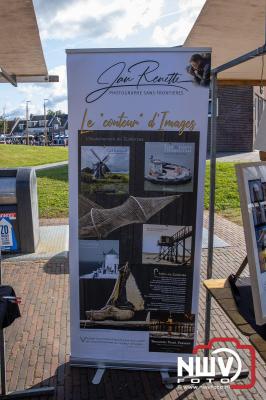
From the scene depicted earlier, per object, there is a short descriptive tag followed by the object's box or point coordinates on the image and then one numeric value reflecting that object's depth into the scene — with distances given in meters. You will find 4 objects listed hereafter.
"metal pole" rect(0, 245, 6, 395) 3.18
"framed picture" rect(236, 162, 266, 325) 2.03
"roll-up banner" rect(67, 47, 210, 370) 3.02
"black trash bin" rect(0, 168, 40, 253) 6.41
